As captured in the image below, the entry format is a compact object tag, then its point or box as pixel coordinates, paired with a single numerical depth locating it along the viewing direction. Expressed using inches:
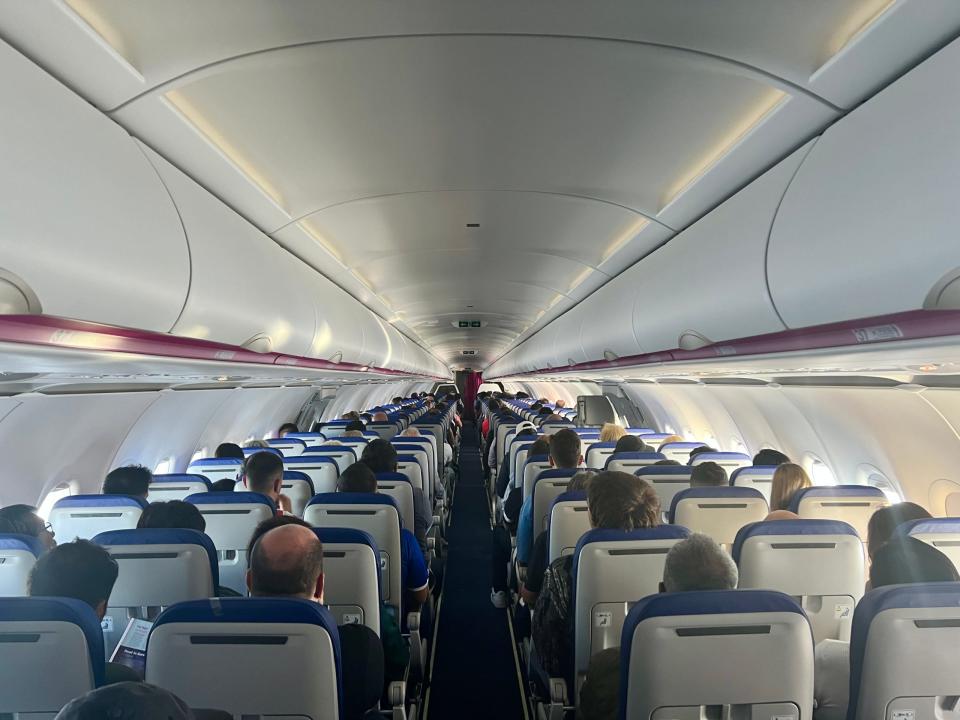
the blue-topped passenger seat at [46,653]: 88.0
